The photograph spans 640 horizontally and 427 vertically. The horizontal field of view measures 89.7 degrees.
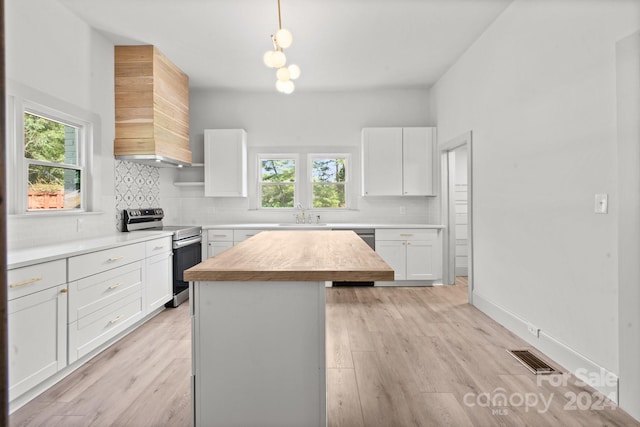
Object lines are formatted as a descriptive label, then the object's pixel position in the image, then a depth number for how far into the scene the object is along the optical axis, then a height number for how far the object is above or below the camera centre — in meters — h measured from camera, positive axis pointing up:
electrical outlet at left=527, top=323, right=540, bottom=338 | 2.60 -0.98
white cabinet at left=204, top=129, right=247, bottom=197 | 4.86 +0.78
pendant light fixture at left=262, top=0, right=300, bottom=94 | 2.01 +1.03
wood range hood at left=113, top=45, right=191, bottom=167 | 3.61 +1.22
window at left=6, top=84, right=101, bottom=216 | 2.47 +0.52
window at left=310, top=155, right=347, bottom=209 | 5.28 +0.50
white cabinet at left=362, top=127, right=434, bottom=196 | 4.86 +0.80
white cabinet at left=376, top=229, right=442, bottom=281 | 4.59 -0.57
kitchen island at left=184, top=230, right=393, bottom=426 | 1.47 -0.63
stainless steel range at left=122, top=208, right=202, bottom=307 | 3.76 -0.35
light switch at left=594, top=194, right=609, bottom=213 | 1.97 +0.04
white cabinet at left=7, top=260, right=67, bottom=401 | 1.82 -0.69
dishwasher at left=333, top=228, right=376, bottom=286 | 4.59 -0.35
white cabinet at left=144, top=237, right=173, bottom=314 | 3.26 -0.67
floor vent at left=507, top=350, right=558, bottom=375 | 2.26 -1.12
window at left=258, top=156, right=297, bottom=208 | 5.28 +0.42
